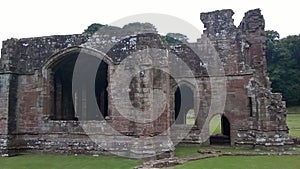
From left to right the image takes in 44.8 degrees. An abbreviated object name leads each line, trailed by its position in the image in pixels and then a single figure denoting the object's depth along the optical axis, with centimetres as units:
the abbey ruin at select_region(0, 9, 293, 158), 1250
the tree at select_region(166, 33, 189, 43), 7084
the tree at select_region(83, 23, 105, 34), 4274
